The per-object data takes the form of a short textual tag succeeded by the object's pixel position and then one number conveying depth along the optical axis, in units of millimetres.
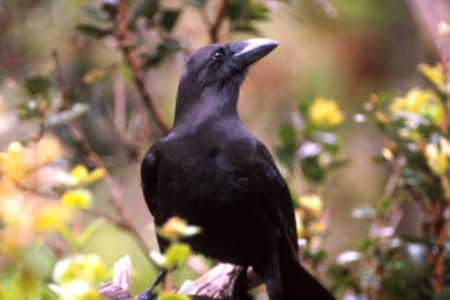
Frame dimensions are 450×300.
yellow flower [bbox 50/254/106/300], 2238
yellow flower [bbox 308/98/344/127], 6637
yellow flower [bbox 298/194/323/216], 6090
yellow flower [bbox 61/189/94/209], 2451
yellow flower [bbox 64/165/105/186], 2643
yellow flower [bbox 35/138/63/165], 2732
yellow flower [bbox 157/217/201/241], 2420
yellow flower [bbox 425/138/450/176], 5445
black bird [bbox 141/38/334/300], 4957
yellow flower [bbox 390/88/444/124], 5961
